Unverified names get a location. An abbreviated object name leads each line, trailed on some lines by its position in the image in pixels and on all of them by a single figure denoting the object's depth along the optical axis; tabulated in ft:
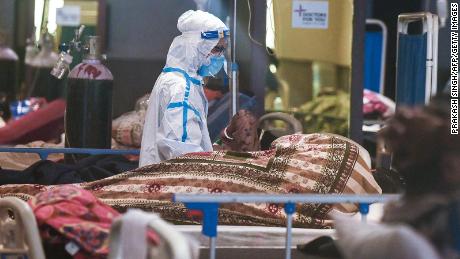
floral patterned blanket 32.78
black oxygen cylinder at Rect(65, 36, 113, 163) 48.03
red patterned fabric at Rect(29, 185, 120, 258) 25.53
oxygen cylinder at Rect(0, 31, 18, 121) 60.85
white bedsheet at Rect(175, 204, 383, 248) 30.83
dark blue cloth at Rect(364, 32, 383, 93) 77.05
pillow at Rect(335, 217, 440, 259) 16.83
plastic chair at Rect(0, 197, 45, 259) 24.98
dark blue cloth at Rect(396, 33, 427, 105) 44.47
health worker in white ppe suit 37.04
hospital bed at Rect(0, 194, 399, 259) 24.64
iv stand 47.26
